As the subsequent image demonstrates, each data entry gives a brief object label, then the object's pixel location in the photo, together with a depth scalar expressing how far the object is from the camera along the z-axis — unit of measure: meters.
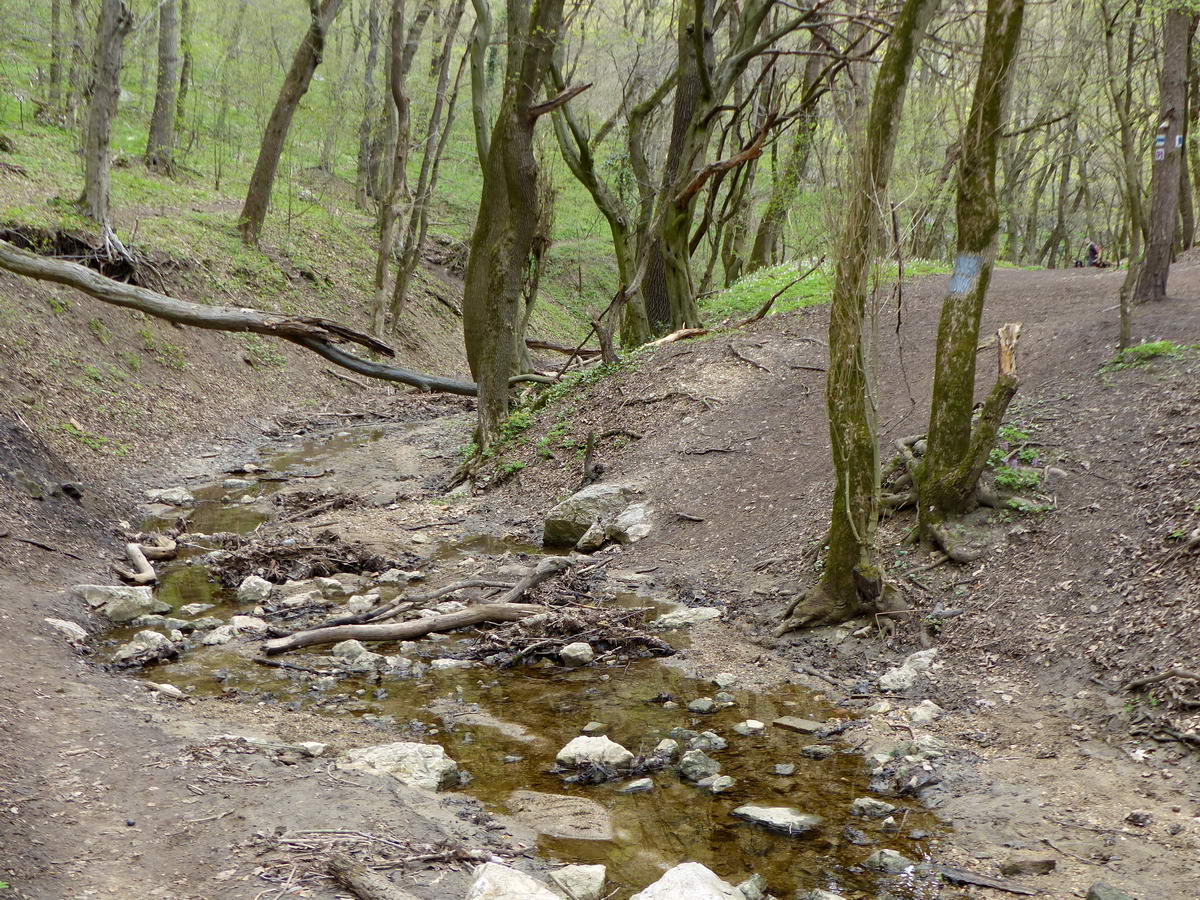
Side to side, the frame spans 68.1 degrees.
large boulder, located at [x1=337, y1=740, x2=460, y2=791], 4.40
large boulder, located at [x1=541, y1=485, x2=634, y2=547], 9.43
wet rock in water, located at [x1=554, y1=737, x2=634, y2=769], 4.75
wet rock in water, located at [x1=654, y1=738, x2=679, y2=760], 4.89
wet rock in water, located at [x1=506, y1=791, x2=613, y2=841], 4.06
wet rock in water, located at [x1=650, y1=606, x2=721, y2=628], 7.04
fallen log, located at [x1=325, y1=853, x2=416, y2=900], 3.12
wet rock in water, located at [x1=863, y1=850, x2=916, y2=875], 3.79
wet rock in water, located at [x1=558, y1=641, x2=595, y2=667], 6.34
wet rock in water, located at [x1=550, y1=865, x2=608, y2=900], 3.48
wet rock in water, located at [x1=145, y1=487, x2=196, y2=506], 10.32
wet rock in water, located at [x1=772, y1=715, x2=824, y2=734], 5.21
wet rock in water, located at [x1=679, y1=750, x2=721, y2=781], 4.66
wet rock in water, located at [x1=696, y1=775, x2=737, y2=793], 4.53
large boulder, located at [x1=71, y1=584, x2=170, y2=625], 6.67
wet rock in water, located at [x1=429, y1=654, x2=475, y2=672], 6.20
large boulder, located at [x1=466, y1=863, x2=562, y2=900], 3.14
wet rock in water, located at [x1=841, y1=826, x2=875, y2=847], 4.01
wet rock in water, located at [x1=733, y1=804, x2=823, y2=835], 4.14
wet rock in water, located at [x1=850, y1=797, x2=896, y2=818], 4.26
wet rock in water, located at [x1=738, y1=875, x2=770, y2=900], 3.55
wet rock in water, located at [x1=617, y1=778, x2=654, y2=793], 4.49
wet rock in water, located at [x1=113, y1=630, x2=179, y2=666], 5.90
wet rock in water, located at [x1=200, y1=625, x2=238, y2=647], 6.41
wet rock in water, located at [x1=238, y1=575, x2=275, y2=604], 7.54
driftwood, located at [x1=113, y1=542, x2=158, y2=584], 7.55
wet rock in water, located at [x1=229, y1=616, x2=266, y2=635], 6.66
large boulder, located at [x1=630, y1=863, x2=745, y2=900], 3.30
